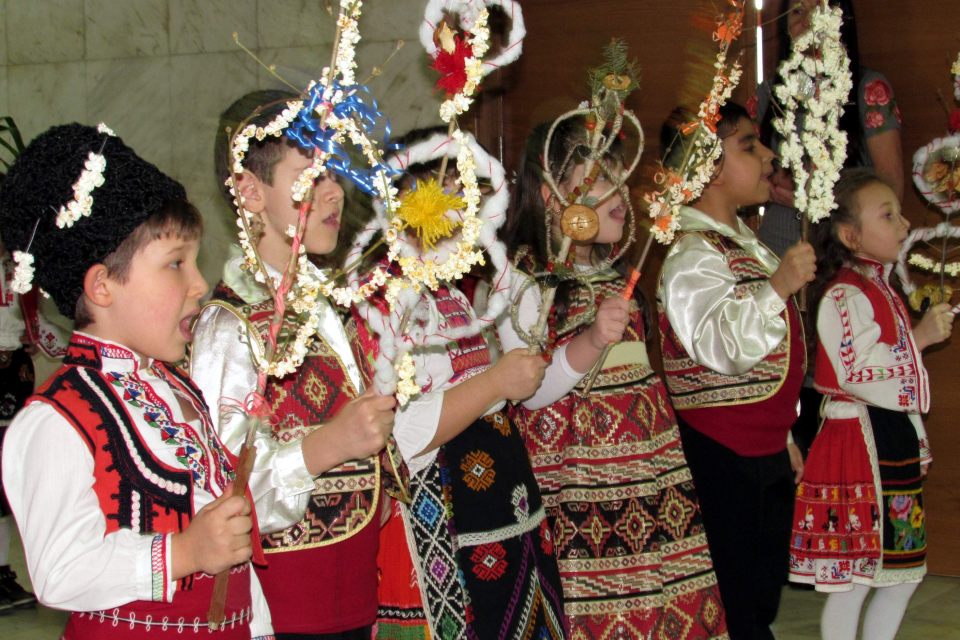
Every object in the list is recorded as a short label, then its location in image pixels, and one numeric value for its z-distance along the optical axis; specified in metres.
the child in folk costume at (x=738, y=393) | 2.26
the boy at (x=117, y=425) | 1.14
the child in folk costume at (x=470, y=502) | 1.69
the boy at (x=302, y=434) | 1.43
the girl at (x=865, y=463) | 2.52
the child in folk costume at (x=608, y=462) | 1.97
